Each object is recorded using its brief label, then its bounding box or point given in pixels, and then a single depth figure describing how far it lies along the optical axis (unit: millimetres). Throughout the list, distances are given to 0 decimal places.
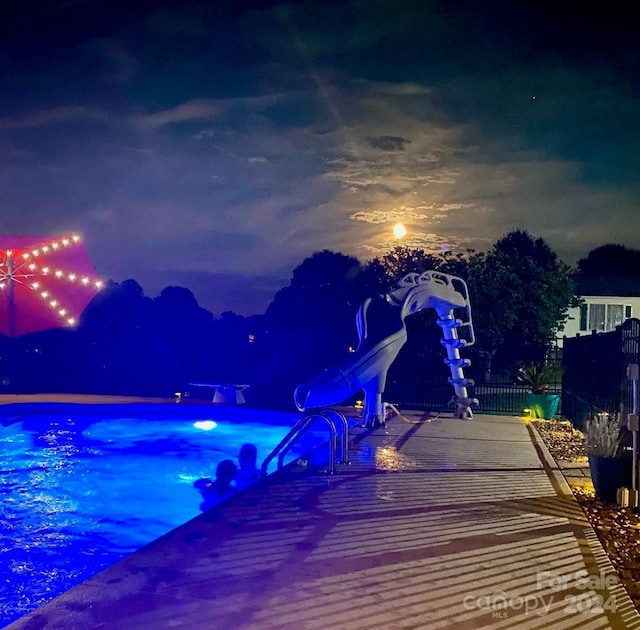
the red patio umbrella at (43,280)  19844
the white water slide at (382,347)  11750
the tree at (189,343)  24688
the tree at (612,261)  63906
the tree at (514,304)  23969
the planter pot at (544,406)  14469
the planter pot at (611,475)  6727
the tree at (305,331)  22344
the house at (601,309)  36156
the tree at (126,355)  23234
